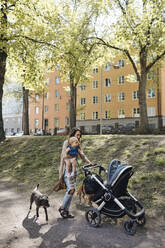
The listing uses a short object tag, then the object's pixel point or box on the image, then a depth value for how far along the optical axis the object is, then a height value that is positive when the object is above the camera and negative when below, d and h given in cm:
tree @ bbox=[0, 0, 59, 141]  1362 +596
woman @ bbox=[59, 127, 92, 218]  499 -139
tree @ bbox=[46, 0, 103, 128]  1562 +567
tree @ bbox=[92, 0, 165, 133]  1632 +687
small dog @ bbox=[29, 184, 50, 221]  480 -158
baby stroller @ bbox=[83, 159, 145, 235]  445 -140
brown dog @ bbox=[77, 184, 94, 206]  537 -154
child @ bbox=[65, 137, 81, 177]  504 -68
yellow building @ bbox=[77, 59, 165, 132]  4047 +465
